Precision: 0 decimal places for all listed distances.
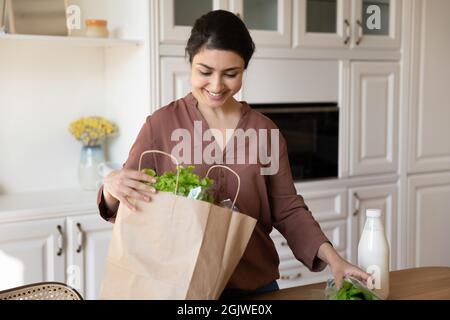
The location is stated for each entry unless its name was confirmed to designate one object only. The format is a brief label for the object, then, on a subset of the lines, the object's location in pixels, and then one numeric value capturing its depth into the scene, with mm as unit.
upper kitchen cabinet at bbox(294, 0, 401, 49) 2412
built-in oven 2459
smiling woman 1226
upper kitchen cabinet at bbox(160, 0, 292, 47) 2129
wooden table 1161
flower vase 2369
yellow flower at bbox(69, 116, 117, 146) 2354
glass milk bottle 1121
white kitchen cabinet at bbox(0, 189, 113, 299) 2031
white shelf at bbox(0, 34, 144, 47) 2066
